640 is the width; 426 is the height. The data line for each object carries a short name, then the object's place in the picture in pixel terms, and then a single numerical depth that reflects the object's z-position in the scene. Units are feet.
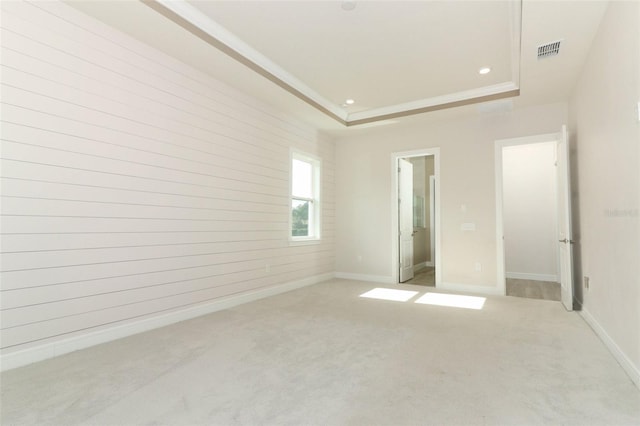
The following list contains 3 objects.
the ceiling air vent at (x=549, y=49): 10.25
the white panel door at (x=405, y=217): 19.77
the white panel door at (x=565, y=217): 12.73
